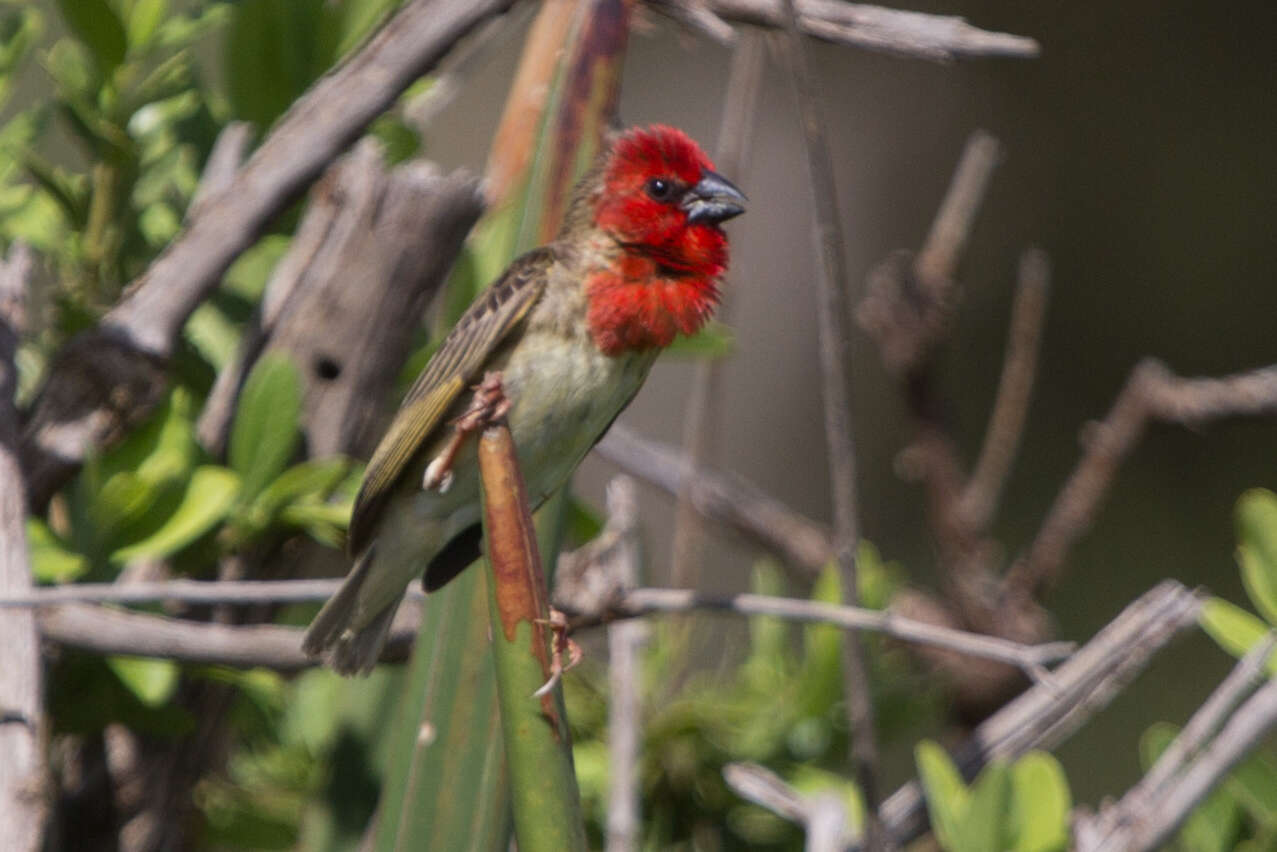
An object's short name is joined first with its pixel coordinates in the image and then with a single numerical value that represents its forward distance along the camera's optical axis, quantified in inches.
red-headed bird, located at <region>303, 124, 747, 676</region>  136.5
